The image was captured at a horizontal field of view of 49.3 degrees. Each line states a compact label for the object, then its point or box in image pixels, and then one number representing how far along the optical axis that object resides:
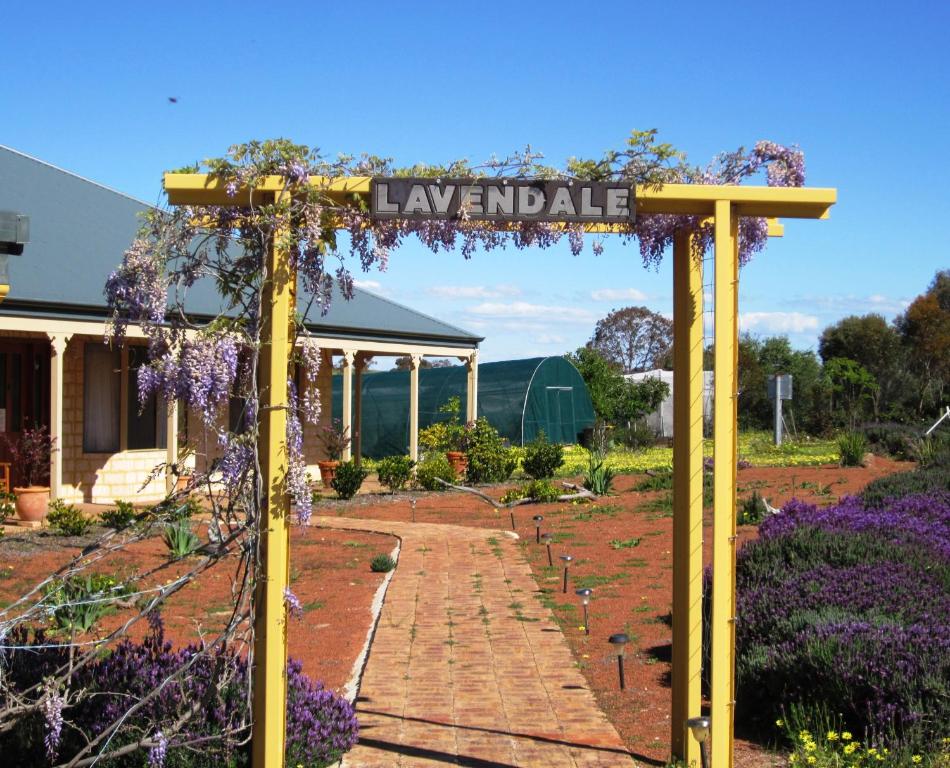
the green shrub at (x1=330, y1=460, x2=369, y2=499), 18.23
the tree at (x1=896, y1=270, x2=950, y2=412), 40.09
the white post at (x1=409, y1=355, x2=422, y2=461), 21.44
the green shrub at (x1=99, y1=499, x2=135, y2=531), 12.80
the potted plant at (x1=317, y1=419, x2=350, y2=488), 19.98
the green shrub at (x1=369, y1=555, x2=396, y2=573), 11.56
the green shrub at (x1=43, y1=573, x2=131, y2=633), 6.62
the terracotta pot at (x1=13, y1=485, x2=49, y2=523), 14.00
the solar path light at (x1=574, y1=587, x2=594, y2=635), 8.27
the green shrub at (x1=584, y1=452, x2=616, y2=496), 18.72
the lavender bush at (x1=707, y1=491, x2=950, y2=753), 5.44
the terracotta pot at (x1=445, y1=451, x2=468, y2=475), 21.48
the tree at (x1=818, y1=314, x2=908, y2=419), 38.84
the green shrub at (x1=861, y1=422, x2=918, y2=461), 23.09
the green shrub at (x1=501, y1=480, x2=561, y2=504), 18.16
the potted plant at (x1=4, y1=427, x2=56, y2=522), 14.02
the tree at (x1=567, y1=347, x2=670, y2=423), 35.94
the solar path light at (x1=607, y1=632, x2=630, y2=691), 6.66
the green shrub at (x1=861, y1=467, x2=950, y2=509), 11.31
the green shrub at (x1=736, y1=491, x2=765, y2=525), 13.88
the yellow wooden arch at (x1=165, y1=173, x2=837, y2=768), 4.61
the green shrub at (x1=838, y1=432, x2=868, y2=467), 21.27
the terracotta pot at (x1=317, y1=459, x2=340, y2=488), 19.94
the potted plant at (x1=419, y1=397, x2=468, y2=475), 22.12
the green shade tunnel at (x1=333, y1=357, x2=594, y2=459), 29.66
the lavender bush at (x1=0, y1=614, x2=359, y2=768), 4.71
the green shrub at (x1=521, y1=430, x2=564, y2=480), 21.08
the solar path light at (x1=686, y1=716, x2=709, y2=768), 4.66
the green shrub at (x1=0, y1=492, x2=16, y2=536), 13.20
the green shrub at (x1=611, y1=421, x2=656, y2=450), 31.28
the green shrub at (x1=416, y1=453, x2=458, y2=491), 20.33
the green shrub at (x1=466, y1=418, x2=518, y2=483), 21.19
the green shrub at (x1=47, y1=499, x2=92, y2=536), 13.10
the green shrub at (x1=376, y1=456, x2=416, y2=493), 19.75
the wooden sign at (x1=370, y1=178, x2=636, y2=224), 4.70
